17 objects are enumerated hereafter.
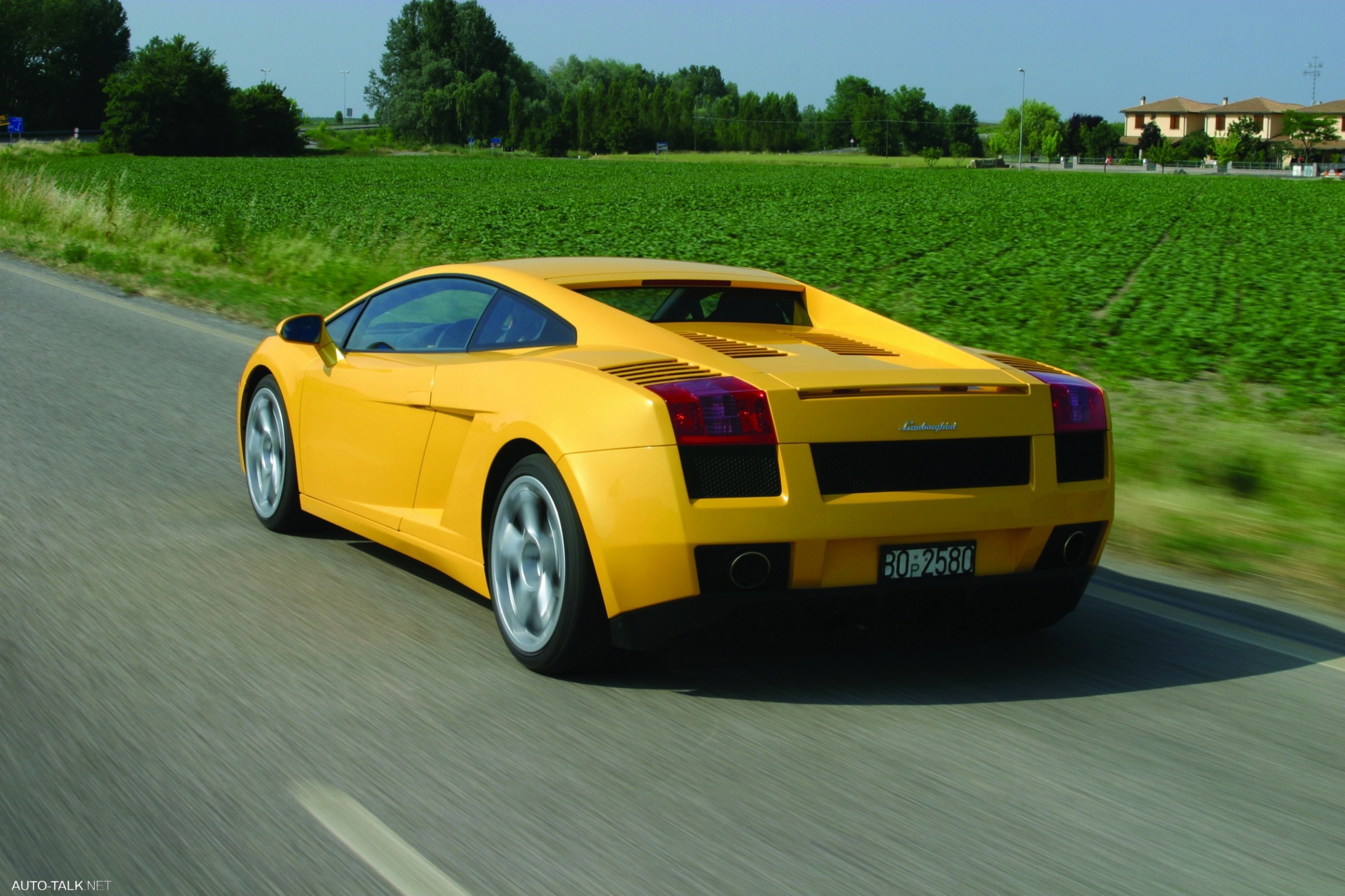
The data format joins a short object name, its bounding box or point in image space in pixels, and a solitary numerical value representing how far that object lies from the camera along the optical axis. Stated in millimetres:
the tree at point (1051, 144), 182500
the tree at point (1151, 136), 180750
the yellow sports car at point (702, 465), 3844
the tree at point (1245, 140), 161250
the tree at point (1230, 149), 158125
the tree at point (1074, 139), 187625
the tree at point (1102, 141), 177750
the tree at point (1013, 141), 193625
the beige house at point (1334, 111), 190688
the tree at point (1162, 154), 150875
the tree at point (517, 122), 152250
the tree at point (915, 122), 190000
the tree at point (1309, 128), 166000
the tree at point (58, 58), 136375
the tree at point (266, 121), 109188
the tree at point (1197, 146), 163250
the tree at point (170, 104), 99188
